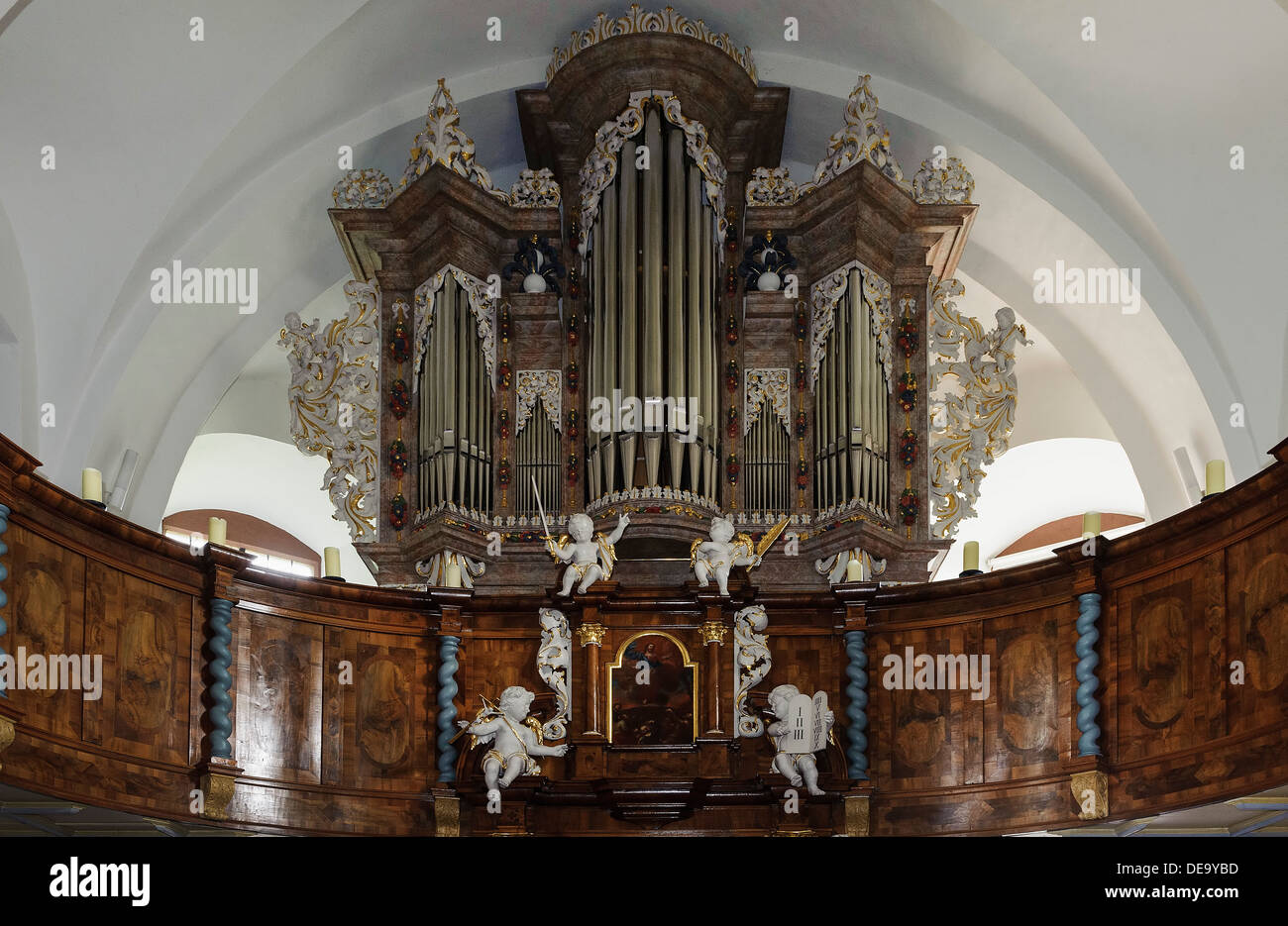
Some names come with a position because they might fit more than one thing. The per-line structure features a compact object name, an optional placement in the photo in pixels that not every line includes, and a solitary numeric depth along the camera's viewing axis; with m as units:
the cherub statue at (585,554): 16.83
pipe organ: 18.23
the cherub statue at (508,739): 16.27
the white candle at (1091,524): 16.36
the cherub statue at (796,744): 16.23
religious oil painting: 16.77
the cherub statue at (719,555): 16.80
